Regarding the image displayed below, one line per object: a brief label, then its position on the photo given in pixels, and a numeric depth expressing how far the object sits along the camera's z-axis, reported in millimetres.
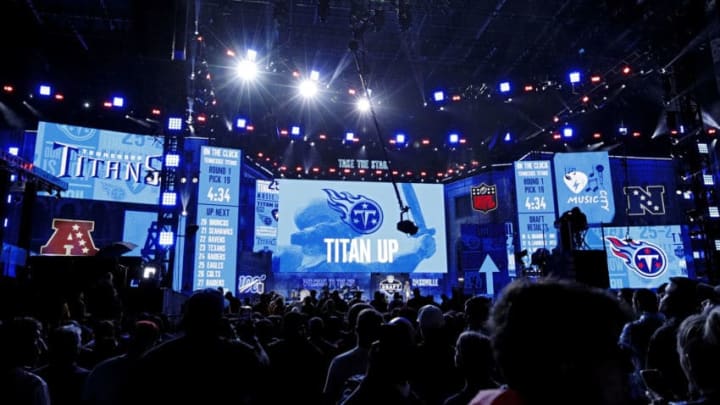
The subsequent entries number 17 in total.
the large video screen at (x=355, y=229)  19188
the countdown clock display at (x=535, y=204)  19812
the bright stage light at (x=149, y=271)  10898
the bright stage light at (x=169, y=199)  11914
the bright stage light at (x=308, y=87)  17341
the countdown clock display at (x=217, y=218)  15531
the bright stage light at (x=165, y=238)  11727
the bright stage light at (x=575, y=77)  16031
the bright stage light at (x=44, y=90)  14500
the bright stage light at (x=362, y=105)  20455
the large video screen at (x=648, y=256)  18000
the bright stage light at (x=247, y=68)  16312
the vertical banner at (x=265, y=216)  19125
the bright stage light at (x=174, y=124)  11891
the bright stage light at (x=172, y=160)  11867
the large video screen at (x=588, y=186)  19594
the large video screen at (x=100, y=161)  15828
